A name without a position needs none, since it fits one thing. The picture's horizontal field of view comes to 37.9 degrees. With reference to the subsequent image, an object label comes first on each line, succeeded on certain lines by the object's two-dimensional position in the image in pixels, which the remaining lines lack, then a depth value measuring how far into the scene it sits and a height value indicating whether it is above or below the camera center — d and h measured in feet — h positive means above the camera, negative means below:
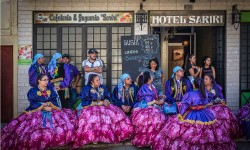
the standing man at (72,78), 33.09 -0.67
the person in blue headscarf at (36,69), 29.17 +0.13
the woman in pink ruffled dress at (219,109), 26.11 -2.69
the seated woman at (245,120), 26.78 -3.52
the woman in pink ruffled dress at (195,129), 22.09 -3.56
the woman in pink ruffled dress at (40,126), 24.04 -3.73
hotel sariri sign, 35.27 +5.25
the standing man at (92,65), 31.35 +0.52
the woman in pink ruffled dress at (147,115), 25.89 -3.17
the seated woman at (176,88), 28.15 -1.26
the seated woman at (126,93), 29.17 -1.76
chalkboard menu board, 33.53 +1.71
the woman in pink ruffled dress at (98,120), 25.45 -3.45
